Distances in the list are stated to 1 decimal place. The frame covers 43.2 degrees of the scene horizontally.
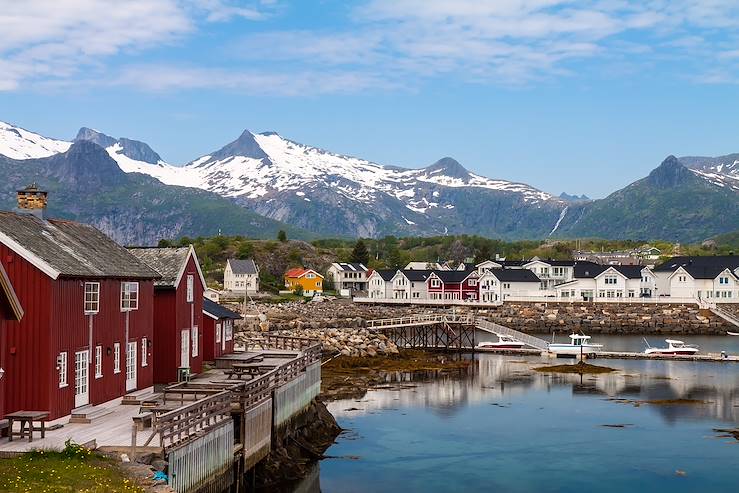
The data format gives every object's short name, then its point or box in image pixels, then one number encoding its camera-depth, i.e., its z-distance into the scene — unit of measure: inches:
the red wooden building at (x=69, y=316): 1059.3
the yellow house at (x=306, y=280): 6722.4
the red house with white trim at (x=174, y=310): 1496.1
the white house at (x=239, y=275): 6414.4
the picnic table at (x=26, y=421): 951.6
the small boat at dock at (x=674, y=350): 3093.0
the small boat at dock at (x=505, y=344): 3289.9
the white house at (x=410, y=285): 5949.8
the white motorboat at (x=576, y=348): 3115.2
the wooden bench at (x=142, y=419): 903.1
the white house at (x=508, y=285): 5339.6
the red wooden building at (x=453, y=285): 5718.5
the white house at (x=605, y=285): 5265.8
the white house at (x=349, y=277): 7150.6
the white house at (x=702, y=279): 5128.0
